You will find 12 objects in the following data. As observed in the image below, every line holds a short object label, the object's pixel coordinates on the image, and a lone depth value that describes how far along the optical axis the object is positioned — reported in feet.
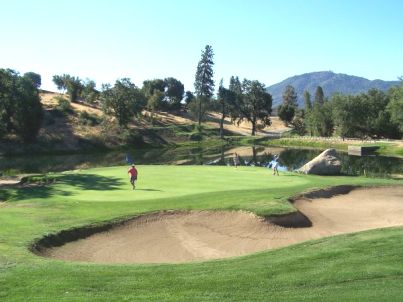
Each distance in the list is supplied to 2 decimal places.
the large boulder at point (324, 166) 131.75
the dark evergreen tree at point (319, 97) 608.39
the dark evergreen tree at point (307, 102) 492.13
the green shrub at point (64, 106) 388.16
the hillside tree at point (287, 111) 543.80
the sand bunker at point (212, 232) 59.41
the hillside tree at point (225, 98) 433.56
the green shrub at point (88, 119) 369.50
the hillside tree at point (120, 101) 375.25
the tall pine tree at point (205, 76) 414.00
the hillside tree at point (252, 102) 452.76
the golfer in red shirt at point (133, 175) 96.60
